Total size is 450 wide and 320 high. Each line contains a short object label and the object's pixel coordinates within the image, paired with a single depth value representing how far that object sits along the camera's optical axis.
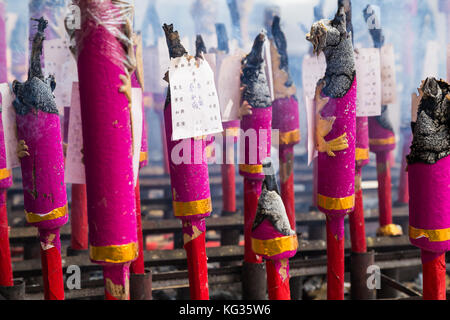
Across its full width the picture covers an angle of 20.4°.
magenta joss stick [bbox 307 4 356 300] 1.65
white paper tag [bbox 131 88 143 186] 1.52
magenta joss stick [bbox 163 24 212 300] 1.61
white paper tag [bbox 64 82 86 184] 1.52
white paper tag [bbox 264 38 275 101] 1.81
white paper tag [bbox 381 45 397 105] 1.92
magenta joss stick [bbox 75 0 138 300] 1.45
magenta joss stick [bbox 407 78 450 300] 1.60
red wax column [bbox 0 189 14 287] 1.83
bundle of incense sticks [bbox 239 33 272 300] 1.76
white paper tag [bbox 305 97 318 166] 1.67
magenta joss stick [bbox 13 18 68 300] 1.63
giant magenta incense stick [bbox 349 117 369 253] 1.91
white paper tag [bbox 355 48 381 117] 1.81
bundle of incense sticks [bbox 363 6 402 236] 2.08
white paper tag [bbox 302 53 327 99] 1.84
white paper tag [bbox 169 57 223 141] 1.58
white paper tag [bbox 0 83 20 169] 1.65
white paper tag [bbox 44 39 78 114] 1.77
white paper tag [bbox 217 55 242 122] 1.78
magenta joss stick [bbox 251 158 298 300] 1.61
